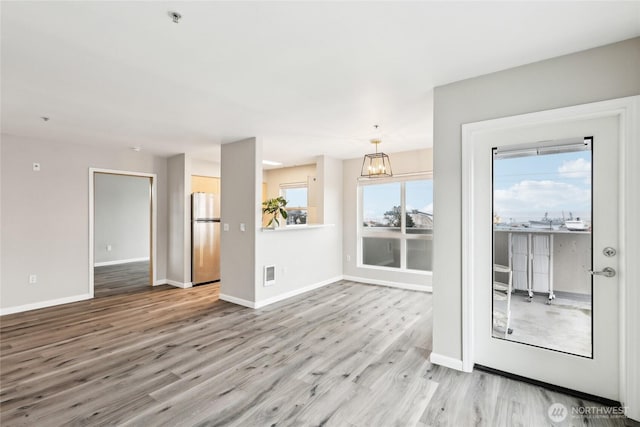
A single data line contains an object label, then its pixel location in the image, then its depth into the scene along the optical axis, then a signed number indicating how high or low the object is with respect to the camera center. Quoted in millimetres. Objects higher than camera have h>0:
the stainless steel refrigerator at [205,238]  5859 -481
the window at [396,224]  5457 -197
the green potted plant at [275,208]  4773 +80
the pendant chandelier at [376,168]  4218 +611
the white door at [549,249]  2176 -282
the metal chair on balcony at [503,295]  2545 -675
